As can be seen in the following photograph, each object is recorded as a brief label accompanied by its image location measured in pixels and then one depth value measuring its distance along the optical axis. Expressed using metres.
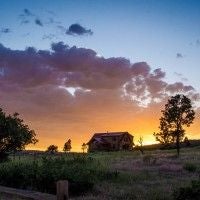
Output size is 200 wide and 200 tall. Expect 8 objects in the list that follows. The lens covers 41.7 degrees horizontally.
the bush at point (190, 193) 10.31
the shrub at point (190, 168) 20.72
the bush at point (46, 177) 12.78
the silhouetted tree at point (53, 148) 84.07
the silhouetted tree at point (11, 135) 24.97
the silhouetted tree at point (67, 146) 91.98
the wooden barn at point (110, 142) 86.95
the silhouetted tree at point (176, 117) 48.07
